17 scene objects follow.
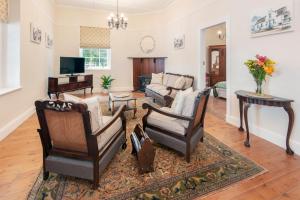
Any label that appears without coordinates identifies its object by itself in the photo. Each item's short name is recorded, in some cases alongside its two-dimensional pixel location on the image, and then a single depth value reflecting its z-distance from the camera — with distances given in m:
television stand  6.28
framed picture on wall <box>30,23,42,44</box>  4.56
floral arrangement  2.91
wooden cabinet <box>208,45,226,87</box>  8.85
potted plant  8.16
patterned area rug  1.92
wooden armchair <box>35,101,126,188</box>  1.85
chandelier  5.83
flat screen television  6.97
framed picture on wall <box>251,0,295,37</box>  2.80
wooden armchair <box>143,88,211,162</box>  2.50
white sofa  5.30
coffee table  4.58
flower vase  3.07
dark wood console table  2.67
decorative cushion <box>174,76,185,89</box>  5.47
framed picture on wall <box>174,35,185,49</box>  6.34
